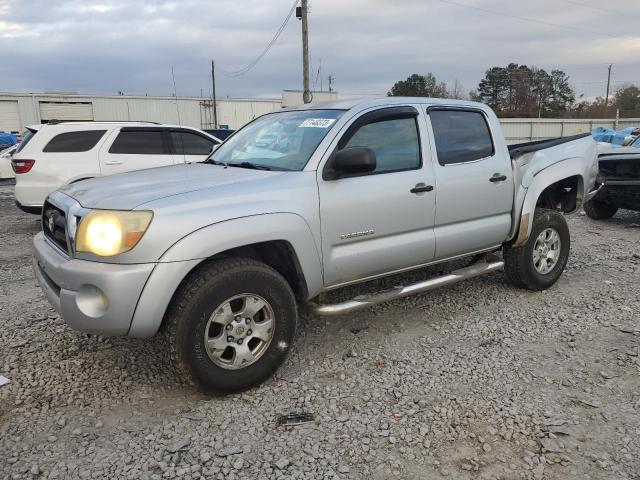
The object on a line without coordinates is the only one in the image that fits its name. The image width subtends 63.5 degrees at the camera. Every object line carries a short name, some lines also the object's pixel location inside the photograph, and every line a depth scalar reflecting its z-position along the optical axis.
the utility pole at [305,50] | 21.39
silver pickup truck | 2.90
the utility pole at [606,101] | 60.16
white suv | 8.17
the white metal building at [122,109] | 38.78
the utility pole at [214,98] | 42.19
